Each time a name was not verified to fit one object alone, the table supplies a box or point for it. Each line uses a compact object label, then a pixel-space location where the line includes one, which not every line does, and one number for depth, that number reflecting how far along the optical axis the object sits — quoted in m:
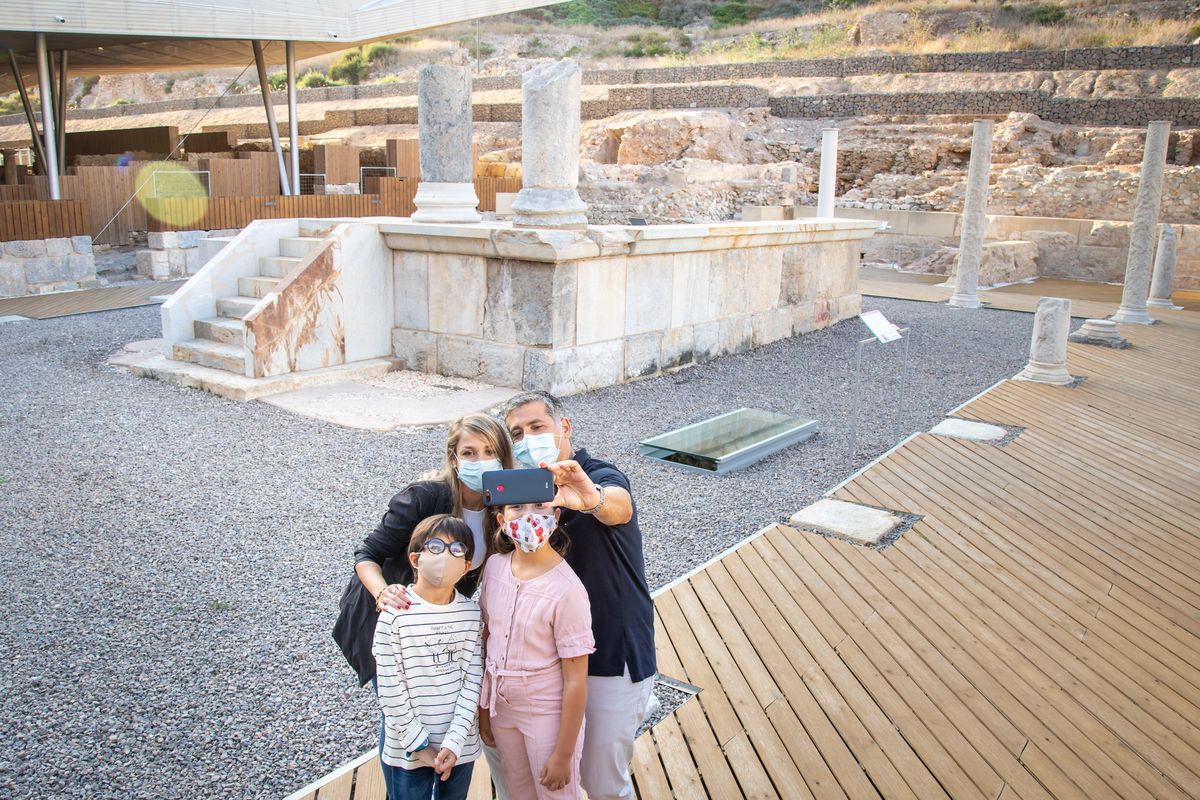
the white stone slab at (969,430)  7.83
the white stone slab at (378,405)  7.64
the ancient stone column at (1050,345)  9.68
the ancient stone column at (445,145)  9.57
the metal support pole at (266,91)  19.98
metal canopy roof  16.19
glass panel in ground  6.97
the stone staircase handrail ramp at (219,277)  9.17
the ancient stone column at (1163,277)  15.51
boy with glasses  2.29
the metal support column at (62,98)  17.28
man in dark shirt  2.46
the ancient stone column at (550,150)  8.69
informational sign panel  7.44
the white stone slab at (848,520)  5.59
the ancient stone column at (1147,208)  13.51
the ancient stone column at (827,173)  15.03
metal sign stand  7.27
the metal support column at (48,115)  15.20
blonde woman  2.54
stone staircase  8.81
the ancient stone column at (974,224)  15.35
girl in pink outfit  2.28
